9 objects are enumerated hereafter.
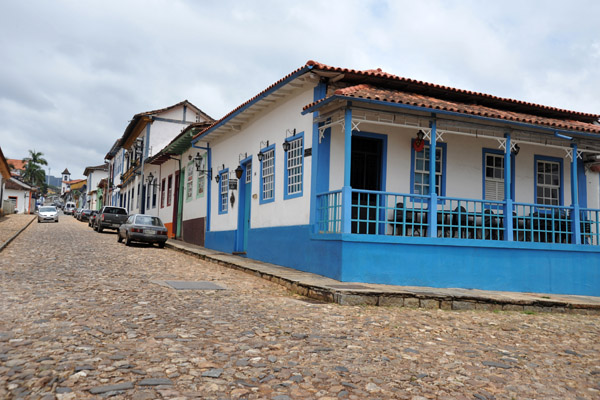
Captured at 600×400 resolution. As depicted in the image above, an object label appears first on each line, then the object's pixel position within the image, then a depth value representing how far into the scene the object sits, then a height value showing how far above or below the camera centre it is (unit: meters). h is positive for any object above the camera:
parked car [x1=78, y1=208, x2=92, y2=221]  42.52 +0.99
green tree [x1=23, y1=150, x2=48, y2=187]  82.56 +9.74
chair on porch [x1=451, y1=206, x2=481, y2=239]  10.37 +0.33
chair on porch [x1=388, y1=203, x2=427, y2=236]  10.10 +0.32
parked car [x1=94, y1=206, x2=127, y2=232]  24.97 +0.49
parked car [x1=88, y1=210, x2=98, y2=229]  29.27 +0.49
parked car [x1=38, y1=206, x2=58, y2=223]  35.38 +0.83
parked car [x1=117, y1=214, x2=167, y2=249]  18.02 -0.07
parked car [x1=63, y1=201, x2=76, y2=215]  78.38 +2.95
